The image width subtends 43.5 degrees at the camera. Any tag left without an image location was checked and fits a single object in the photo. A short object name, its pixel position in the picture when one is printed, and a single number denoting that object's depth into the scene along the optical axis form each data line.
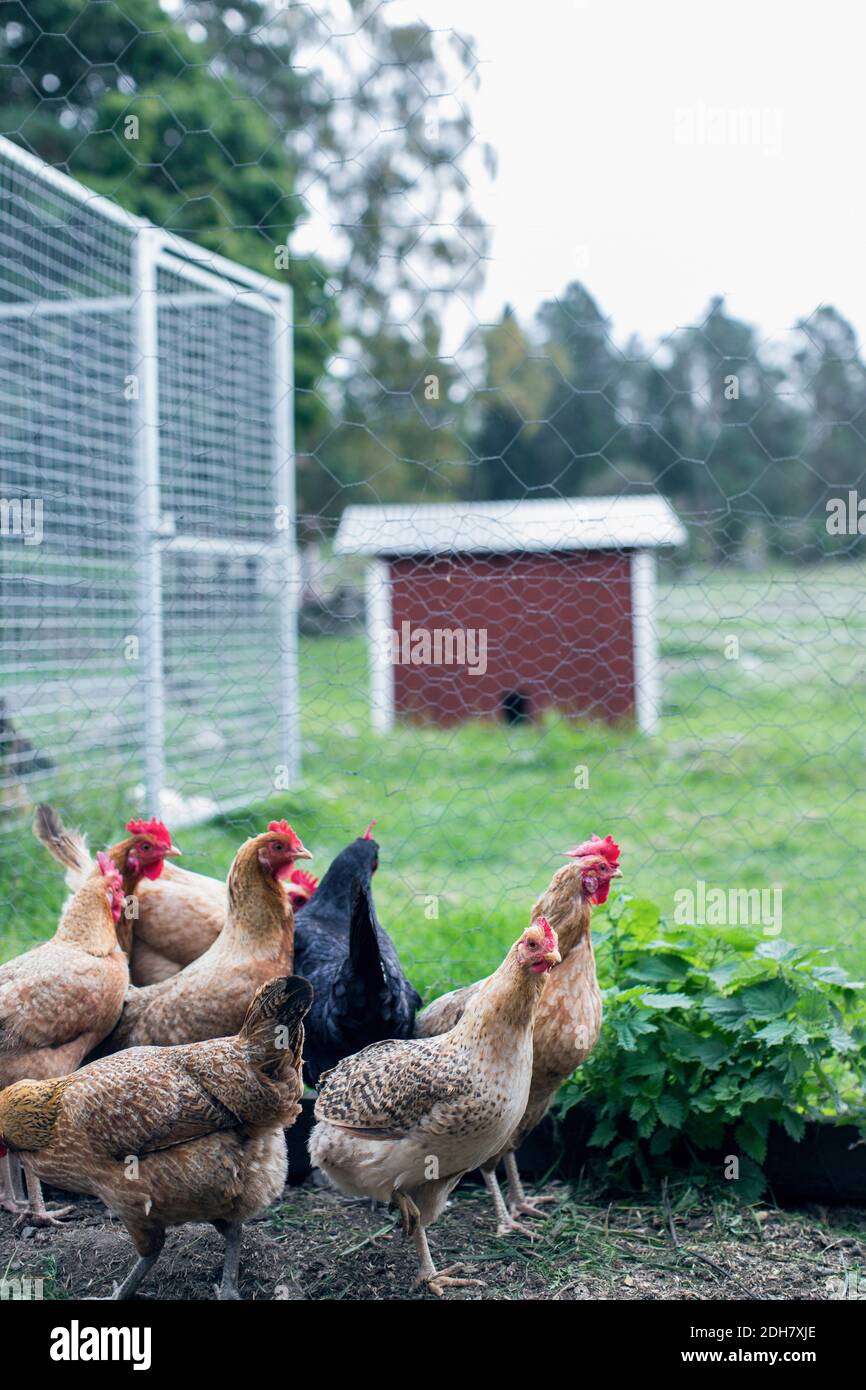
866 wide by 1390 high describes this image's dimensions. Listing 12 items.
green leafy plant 2.12
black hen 2.02
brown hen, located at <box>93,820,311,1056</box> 2.10
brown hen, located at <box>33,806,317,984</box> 2.47
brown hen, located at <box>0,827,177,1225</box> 2.05
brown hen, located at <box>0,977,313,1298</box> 1.78
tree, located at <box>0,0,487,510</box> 7.20
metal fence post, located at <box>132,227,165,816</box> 3.38
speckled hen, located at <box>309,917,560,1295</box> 1.80
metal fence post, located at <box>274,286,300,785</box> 3.87
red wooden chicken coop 5.65
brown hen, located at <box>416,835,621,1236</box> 2.04
